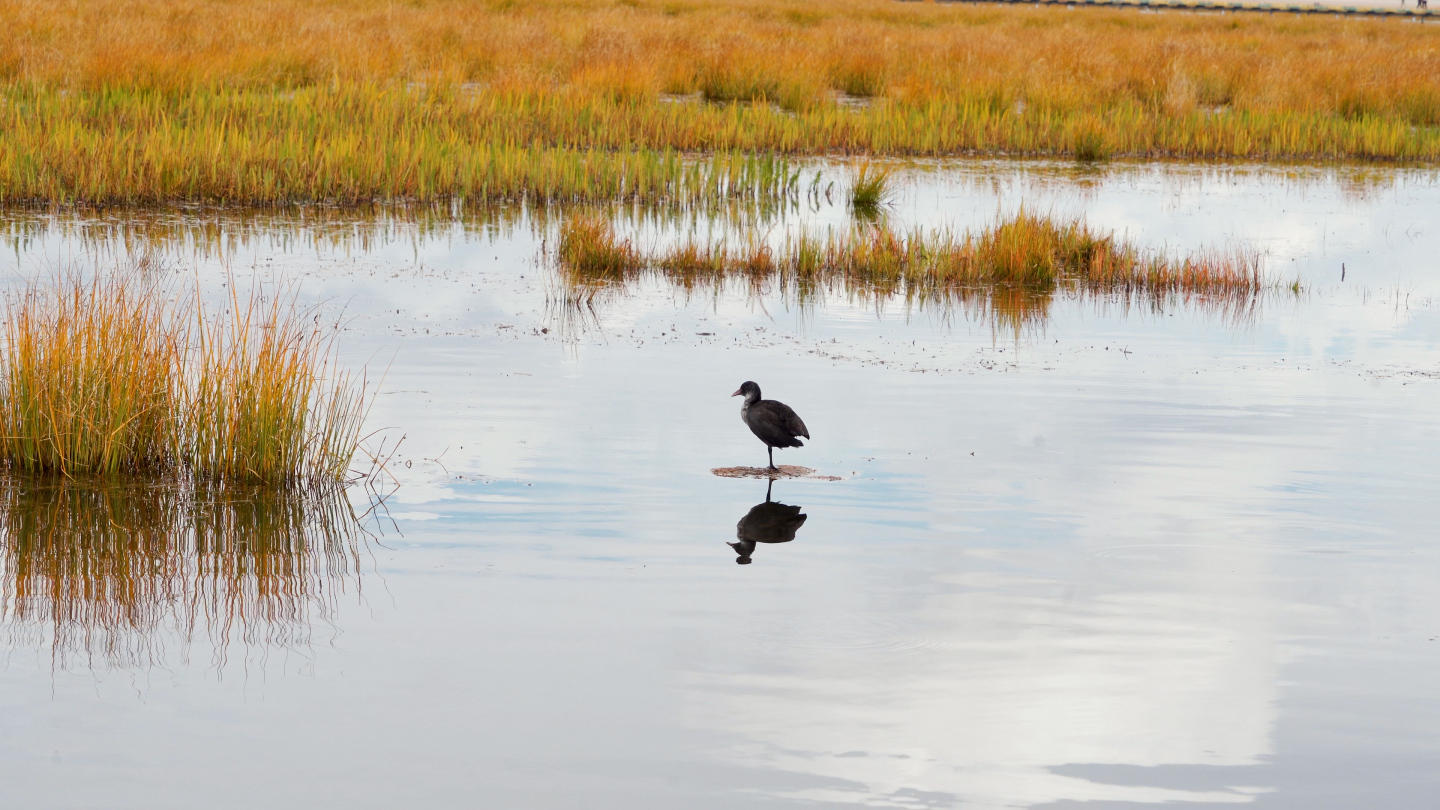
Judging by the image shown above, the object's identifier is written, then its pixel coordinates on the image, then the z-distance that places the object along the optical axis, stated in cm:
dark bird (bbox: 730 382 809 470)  1577
